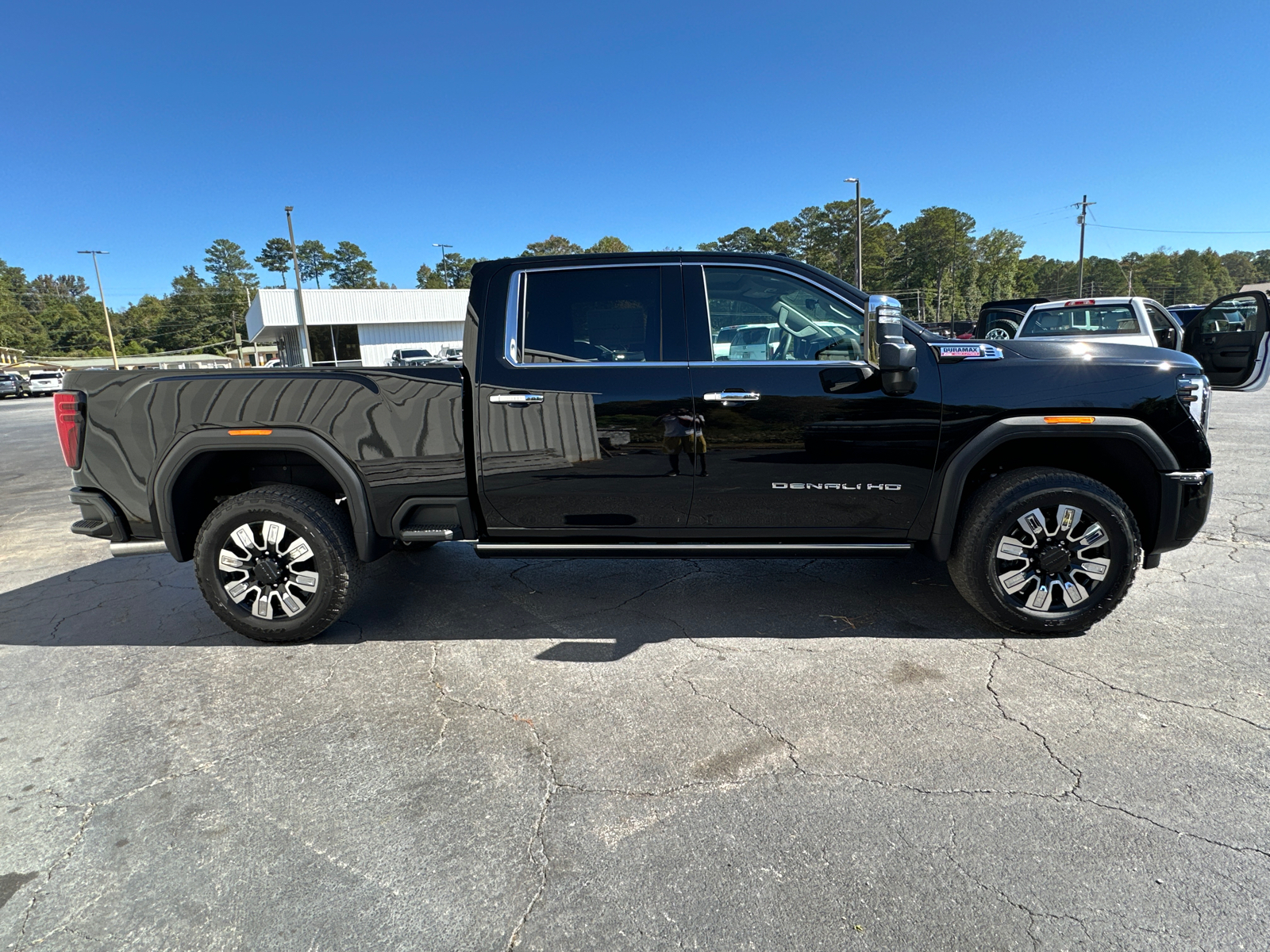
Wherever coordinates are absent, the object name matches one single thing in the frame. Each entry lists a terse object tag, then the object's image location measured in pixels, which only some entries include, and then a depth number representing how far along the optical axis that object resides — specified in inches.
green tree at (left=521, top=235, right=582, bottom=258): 4020.9
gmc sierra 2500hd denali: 136.3
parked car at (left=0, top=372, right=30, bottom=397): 1373.0
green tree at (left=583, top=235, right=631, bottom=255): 3907.5
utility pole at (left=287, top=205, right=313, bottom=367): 1217.4
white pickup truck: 352.5
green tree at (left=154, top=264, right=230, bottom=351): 4628.4
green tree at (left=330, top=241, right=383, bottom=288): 4793.3
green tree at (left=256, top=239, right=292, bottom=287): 4749.0
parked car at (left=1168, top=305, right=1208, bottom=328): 911.7
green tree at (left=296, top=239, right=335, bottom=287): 4744.1
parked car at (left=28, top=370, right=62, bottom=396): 1459.2
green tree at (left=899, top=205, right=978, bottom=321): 3125.0
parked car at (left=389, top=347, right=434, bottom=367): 1479.8
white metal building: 1644.9
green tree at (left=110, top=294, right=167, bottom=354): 4525.1
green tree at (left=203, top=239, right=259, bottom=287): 5300.2
